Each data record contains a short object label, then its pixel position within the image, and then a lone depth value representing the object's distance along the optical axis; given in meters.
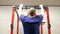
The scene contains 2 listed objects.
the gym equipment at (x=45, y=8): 2.23
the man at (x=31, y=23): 2.07
